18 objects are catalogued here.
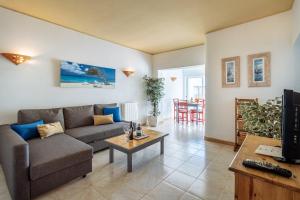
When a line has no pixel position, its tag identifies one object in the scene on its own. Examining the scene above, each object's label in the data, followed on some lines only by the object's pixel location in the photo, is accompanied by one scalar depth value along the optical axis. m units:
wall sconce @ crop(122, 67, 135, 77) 4.92
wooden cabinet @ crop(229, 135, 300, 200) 0.92
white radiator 4.76
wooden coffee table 2.42
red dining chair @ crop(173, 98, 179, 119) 6.36
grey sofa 1.72
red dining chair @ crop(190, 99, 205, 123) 5.85
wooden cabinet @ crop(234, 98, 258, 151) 3.25
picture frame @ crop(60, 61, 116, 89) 3.55
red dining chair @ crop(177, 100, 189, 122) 5.95
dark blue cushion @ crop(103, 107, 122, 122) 4.00
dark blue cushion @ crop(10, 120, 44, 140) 2.52
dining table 5.75
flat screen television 1.09
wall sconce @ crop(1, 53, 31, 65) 2.75
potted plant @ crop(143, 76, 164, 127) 5.55
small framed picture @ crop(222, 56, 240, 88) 3.47
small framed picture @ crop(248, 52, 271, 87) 3.10
